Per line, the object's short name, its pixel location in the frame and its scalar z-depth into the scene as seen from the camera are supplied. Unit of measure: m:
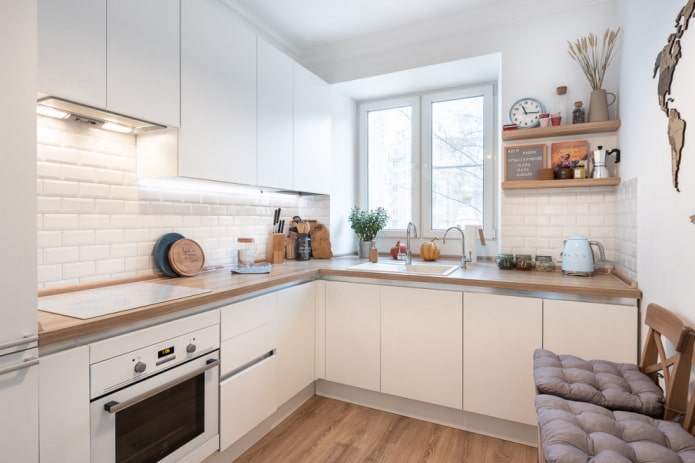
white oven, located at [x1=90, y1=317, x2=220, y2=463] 1.30
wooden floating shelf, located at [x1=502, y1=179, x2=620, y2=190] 2.22
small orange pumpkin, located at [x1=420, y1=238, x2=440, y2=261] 2.93
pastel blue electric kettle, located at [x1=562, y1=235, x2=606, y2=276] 2.18
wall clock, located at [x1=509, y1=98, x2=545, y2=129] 2.51
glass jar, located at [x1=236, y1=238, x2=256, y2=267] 2.42
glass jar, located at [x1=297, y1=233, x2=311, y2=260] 3.03
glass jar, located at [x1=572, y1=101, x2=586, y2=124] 2.34
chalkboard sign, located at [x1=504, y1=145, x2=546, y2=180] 2.52
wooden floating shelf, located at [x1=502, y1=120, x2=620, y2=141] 2.23
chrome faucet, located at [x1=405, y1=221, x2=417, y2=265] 2.83
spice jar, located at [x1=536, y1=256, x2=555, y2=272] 2.39
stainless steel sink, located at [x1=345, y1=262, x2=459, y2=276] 2.71
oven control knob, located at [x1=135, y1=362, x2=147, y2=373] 1.39
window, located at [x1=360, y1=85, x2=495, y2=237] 3.11
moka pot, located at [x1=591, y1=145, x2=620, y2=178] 2.26
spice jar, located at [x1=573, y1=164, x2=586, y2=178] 2.32
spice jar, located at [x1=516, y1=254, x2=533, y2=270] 2.44
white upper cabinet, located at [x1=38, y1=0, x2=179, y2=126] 1.37
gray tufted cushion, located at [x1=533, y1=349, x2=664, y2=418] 1.28
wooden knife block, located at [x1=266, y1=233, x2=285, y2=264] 2.82
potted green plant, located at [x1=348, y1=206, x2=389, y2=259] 3.16
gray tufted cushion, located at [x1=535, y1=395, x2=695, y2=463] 0.99
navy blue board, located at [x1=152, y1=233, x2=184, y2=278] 2.06
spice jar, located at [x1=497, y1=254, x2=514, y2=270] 2.49
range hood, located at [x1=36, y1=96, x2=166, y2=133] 1.46
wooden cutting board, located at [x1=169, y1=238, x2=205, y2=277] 2.09
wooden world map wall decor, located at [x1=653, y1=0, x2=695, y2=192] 1.27
